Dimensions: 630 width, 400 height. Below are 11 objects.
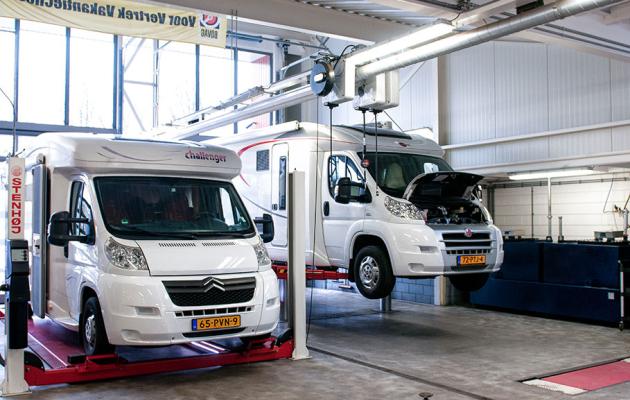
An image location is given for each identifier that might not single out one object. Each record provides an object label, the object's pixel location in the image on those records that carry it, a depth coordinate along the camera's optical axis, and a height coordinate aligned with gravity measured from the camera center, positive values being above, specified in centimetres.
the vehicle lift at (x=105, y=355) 595 -128
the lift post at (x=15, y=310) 590 -72
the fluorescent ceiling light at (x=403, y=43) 700 +209
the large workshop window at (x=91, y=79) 1591 +365
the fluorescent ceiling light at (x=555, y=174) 1054 +93
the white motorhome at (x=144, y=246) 611 -15
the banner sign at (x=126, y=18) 841 +280
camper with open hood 816 +30
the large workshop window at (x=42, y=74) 1524 +362
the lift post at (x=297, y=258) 745 -31
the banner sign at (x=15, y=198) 615 +29
